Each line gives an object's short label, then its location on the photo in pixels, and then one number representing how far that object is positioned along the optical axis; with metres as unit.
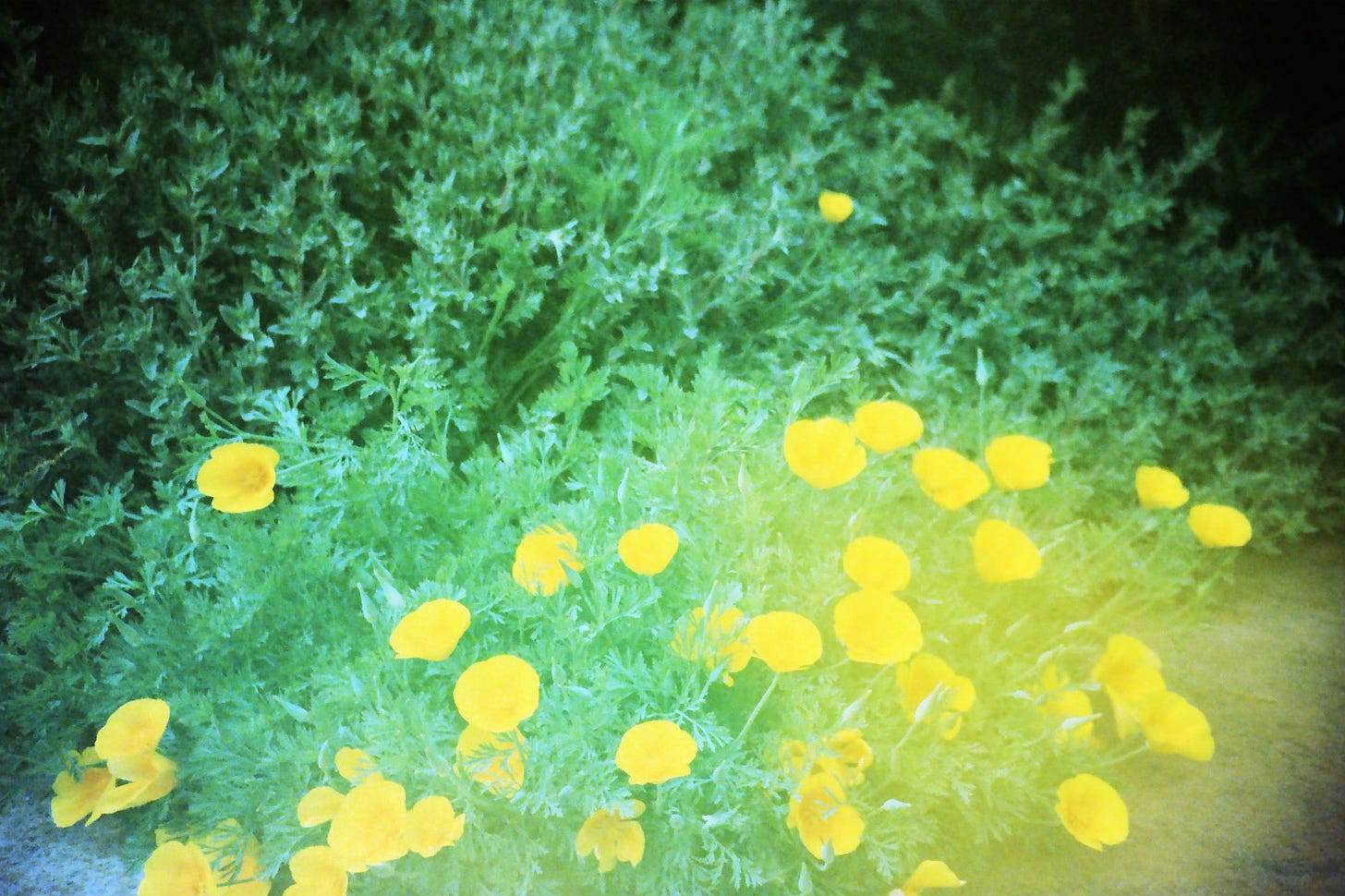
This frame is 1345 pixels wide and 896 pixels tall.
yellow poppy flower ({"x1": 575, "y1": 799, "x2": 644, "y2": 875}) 1.33
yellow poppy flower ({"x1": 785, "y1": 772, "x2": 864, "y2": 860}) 1.34
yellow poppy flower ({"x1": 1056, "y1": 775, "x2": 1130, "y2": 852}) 1.46
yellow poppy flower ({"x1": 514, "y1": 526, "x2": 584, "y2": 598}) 1.48
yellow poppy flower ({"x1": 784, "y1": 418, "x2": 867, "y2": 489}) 1.51
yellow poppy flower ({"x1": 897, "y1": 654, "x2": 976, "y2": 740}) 1.51
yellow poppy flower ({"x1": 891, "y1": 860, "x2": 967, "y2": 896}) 1.37
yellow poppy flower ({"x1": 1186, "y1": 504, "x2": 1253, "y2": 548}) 1.79
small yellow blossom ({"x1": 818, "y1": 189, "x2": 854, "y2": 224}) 2.19
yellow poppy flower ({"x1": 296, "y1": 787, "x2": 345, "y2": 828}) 1.34
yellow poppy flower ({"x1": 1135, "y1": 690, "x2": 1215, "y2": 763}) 1.55
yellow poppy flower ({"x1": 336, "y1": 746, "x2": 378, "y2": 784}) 1.36
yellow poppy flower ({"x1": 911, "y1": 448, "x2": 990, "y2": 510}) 1.61
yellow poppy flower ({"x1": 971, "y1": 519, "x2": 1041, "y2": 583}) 1.55
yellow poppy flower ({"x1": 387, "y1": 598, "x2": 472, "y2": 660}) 1.32
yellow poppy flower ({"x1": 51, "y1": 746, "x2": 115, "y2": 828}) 1.52
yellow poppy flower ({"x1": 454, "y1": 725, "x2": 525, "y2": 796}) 1.34
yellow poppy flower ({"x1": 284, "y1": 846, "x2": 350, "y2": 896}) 1.34
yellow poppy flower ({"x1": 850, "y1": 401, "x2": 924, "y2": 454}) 1.61
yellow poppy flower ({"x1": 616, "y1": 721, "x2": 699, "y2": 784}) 1.24
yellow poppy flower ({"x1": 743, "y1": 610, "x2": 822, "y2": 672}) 1.32
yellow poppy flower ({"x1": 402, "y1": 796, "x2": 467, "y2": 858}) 1.27
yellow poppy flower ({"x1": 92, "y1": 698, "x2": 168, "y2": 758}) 1.43
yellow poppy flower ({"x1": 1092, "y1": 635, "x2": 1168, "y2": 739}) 1.60
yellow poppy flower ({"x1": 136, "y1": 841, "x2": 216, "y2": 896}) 1.41
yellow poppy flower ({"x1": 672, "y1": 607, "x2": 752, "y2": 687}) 1.39
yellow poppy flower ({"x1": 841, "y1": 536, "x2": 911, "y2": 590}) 1.46
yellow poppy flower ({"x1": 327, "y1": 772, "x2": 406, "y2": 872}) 1.27
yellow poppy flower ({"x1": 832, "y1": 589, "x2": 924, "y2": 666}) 1.37
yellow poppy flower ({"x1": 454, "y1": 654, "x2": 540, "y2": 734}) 1.25
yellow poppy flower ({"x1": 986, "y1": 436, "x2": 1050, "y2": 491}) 1.63
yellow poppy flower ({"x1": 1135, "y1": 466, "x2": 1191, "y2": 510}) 1.78
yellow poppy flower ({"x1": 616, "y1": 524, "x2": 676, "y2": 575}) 1.40
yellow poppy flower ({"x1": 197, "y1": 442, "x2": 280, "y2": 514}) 1.52
